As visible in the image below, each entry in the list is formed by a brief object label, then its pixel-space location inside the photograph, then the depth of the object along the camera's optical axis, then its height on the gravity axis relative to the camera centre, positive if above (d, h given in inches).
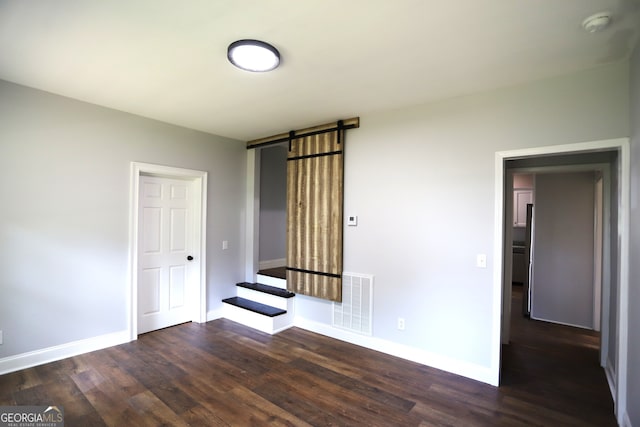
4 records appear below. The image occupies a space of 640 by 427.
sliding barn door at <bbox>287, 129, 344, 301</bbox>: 146.2 -1.5
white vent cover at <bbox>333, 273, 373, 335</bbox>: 137.6 -44.5
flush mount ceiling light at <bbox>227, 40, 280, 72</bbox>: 81.5 +45.2
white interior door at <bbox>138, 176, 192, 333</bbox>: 151.6 -23.3
